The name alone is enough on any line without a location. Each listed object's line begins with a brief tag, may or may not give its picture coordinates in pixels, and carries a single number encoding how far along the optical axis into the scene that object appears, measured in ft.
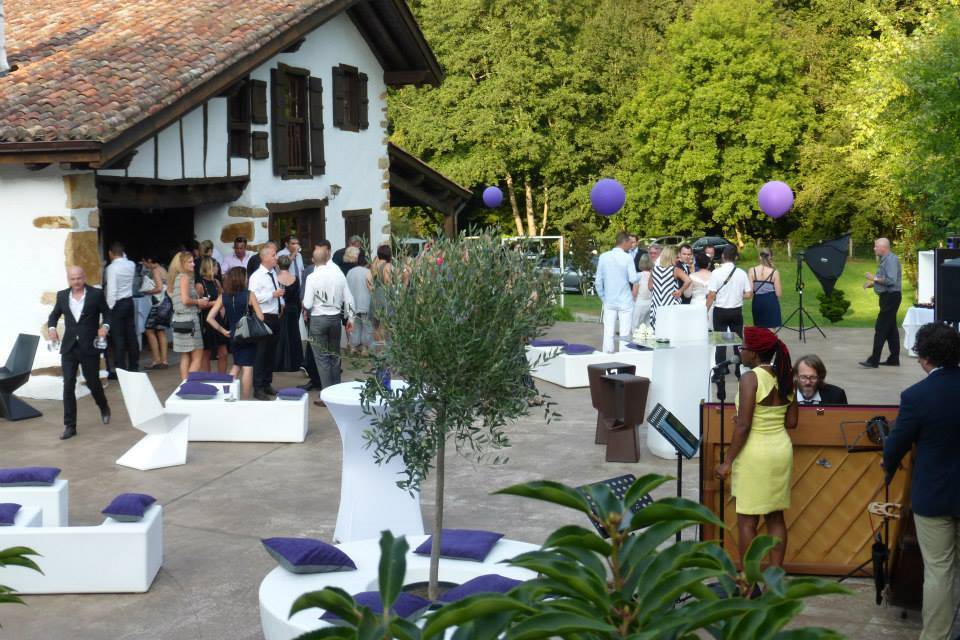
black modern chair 39.75
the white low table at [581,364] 44.96
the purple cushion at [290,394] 36.11
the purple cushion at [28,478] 25.46
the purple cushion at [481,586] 17.34
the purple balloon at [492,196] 107.65
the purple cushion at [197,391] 36.47
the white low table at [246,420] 35.91
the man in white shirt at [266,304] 40.37
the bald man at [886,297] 46.73
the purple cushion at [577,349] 46.55
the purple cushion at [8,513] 23.26
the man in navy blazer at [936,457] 17.85
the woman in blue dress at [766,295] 46.24
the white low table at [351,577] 17.95
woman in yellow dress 20.92
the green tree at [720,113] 140.36
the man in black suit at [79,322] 35.32
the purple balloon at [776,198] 85.61
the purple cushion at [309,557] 19.65
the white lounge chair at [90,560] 22.74
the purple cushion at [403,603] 16.40
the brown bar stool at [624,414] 32.73
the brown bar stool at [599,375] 34.35
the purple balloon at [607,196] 83.05
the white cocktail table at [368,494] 24.64
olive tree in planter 17.06
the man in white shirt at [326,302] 39.27
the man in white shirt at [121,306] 44.65
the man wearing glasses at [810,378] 25.17
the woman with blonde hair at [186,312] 41.93
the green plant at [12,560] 7.42
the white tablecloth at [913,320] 52.08
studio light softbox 68.08
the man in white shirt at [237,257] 50.42
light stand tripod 57.72
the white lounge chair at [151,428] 31.99
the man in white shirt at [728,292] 44.34
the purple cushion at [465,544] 20.65
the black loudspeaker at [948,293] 28.43
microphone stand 22.14
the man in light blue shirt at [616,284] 47.09
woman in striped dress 44.75
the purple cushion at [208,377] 38.24
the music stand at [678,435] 21.76
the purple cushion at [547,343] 46.80
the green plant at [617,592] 5.97
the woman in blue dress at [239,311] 39.60
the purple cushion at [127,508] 23.16
